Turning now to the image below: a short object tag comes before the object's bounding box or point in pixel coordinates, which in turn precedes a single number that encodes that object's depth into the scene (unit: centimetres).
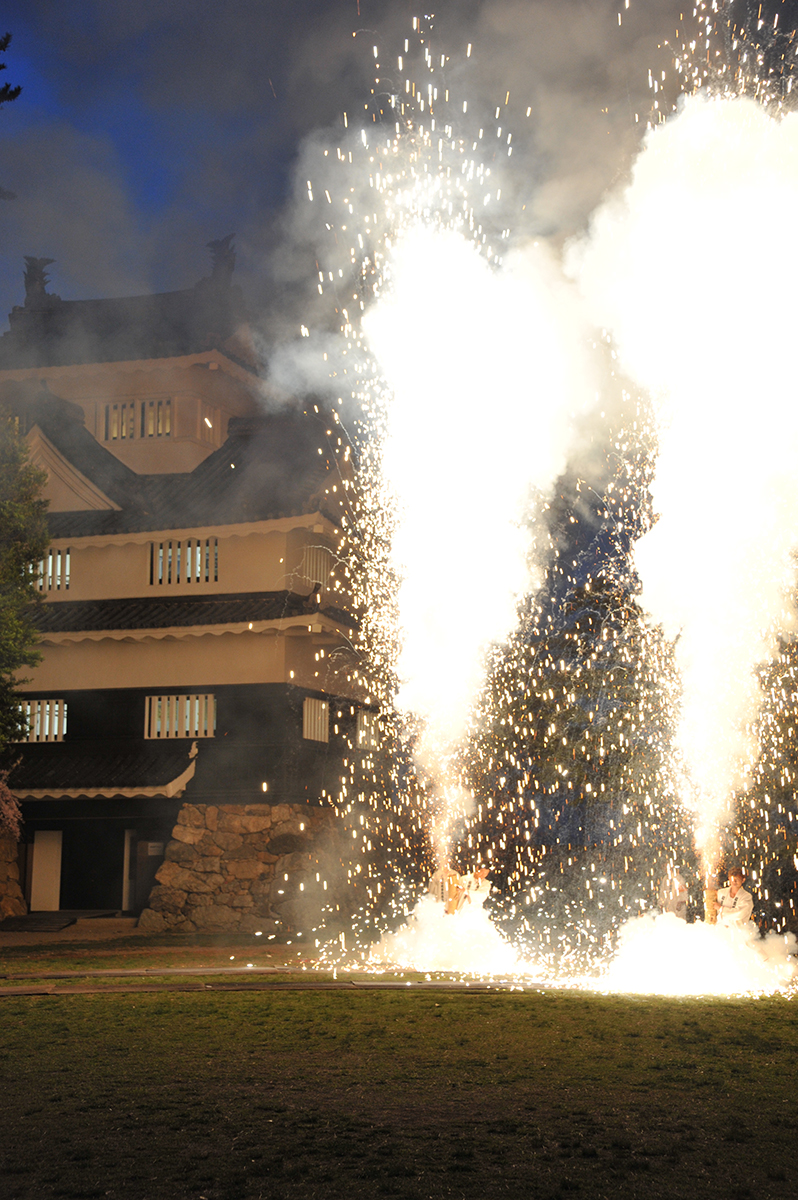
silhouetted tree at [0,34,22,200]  1784
